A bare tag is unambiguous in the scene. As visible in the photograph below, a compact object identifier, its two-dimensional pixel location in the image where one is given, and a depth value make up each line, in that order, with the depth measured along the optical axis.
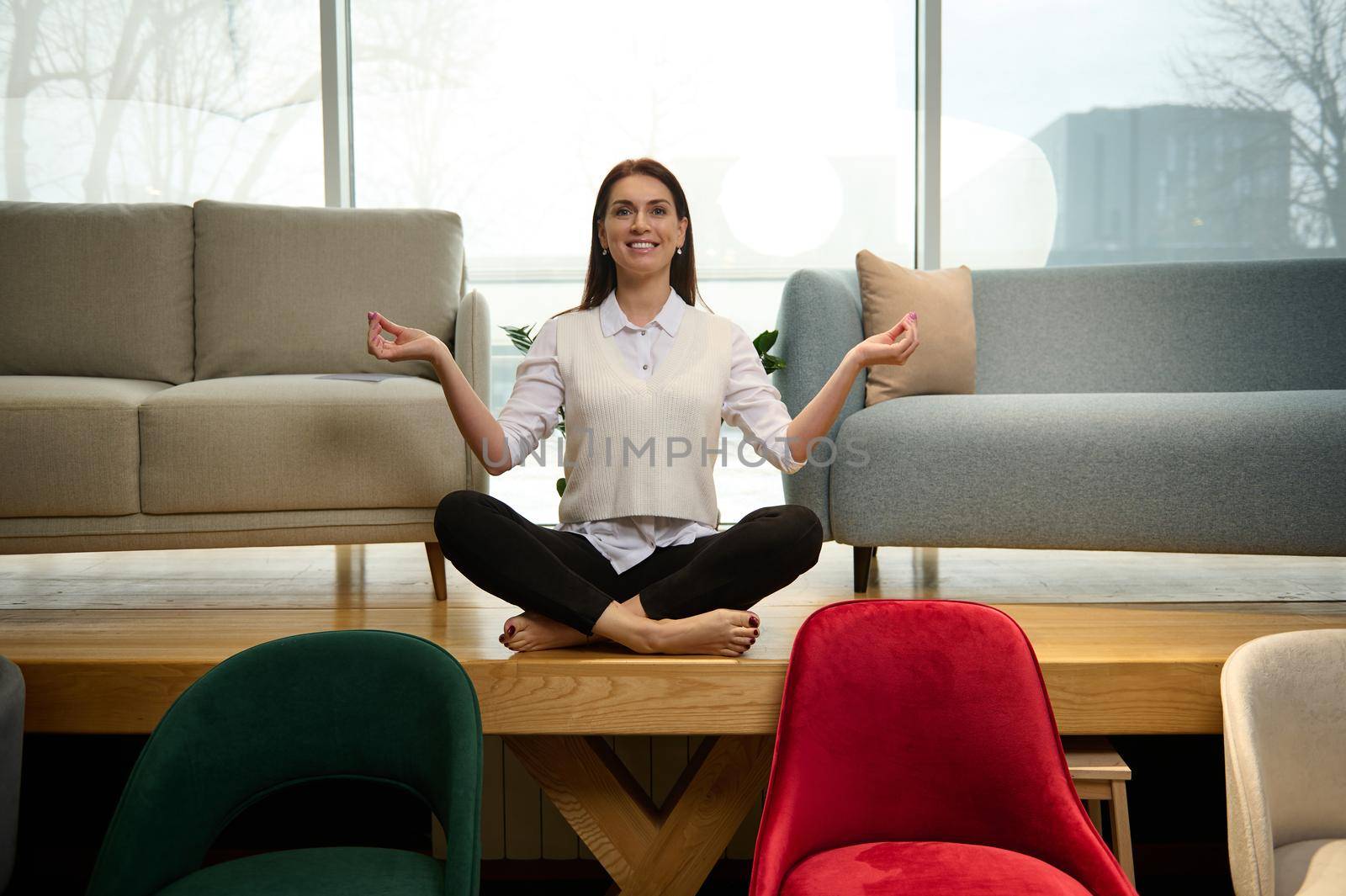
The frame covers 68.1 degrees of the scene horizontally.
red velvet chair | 1.25
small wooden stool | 1.54
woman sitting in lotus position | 1.58
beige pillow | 2.32
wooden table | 1.58
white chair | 1.28
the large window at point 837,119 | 3.47
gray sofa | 1.92
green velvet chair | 1.15
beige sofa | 1.97
